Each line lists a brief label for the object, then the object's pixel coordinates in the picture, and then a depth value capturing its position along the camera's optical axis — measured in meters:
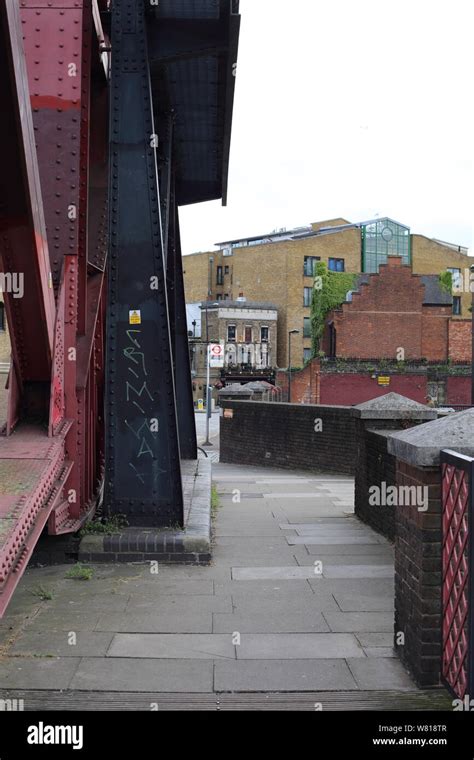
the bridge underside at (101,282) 7.05
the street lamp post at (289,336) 72.28
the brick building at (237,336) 76.25
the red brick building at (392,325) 53.88
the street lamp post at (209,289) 76.24
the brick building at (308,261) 78.25
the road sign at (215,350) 38.59
